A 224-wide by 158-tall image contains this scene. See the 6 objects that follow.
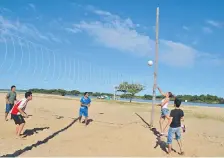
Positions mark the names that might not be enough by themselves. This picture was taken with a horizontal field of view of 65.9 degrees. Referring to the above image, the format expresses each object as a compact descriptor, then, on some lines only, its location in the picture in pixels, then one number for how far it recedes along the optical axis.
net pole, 8.34
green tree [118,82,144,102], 38.51
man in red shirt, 6.33
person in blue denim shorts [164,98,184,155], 5.22
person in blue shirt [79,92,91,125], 8.95
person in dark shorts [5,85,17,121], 8.83
